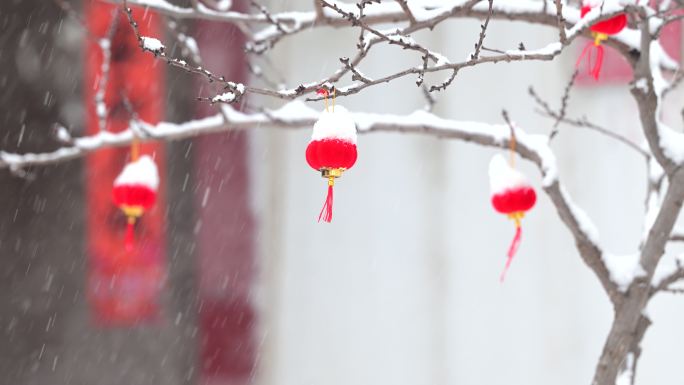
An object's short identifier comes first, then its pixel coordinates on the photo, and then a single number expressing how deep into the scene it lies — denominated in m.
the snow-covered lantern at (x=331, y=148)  4.04
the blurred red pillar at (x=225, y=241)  13.23
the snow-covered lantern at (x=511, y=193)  5.94
